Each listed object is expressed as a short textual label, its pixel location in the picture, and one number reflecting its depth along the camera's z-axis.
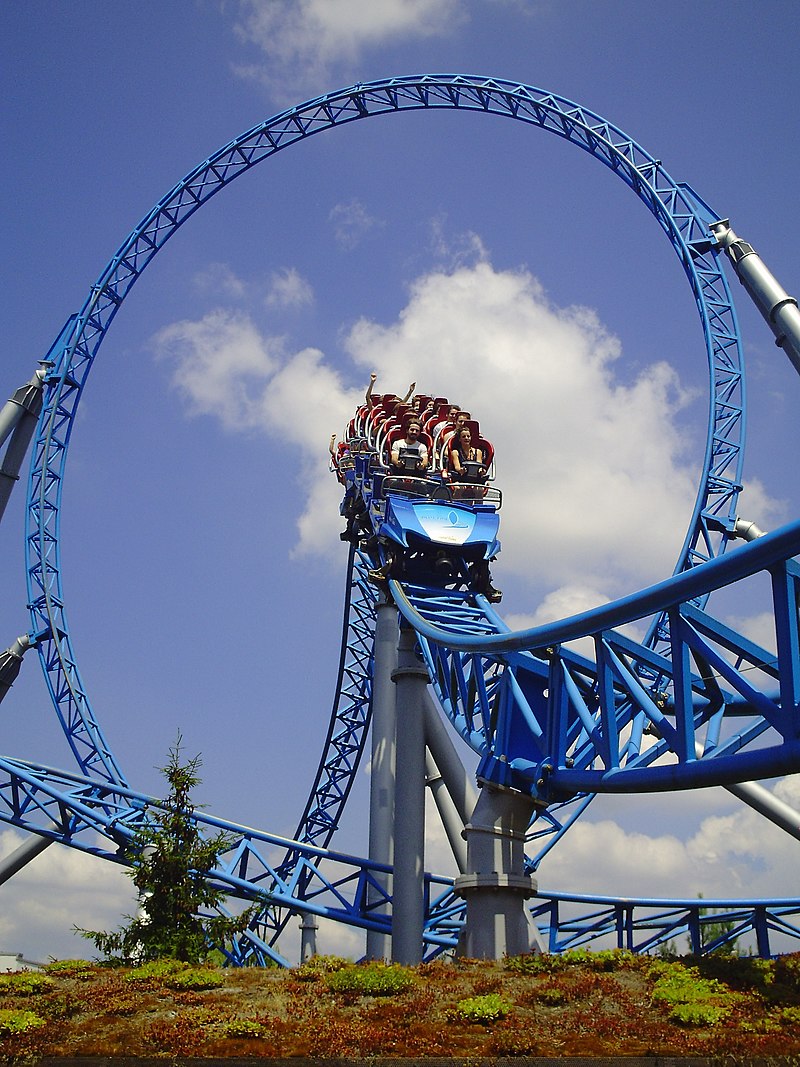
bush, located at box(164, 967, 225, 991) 13.64
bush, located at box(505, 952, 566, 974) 14.20
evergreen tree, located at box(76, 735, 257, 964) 16.39
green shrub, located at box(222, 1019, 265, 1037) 11.29
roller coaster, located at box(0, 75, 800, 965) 13.45
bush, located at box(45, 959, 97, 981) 14.78
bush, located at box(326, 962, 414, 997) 12.94
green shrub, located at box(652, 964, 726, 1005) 12.10
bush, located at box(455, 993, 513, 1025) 11.73
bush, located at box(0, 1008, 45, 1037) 11.56
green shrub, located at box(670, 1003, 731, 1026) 11.39
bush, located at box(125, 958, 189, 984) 14.13
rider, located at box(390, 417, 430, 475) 27.73
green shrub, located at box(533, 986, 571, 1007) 12.40
